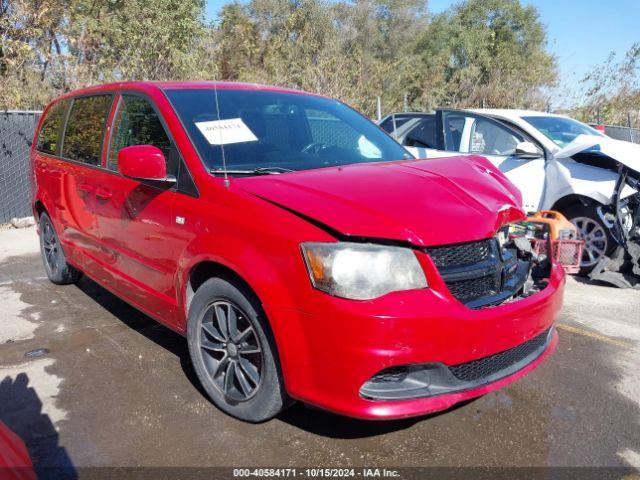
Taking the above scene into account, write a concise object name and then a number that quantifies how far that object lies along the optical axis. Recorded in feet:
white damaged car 18.79
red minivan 7.81
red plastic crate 18.13
